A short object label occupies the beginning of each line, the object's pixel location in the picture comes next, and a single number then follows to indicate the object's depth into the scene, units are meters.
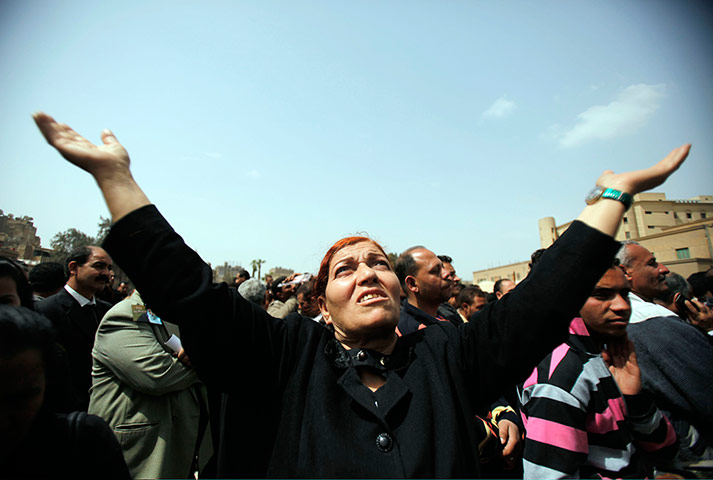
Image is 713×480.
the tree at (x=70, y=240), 41.33
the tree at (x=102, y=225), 44.47
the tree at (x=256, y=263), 54.84
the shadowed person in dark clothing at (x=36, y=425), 1.19
